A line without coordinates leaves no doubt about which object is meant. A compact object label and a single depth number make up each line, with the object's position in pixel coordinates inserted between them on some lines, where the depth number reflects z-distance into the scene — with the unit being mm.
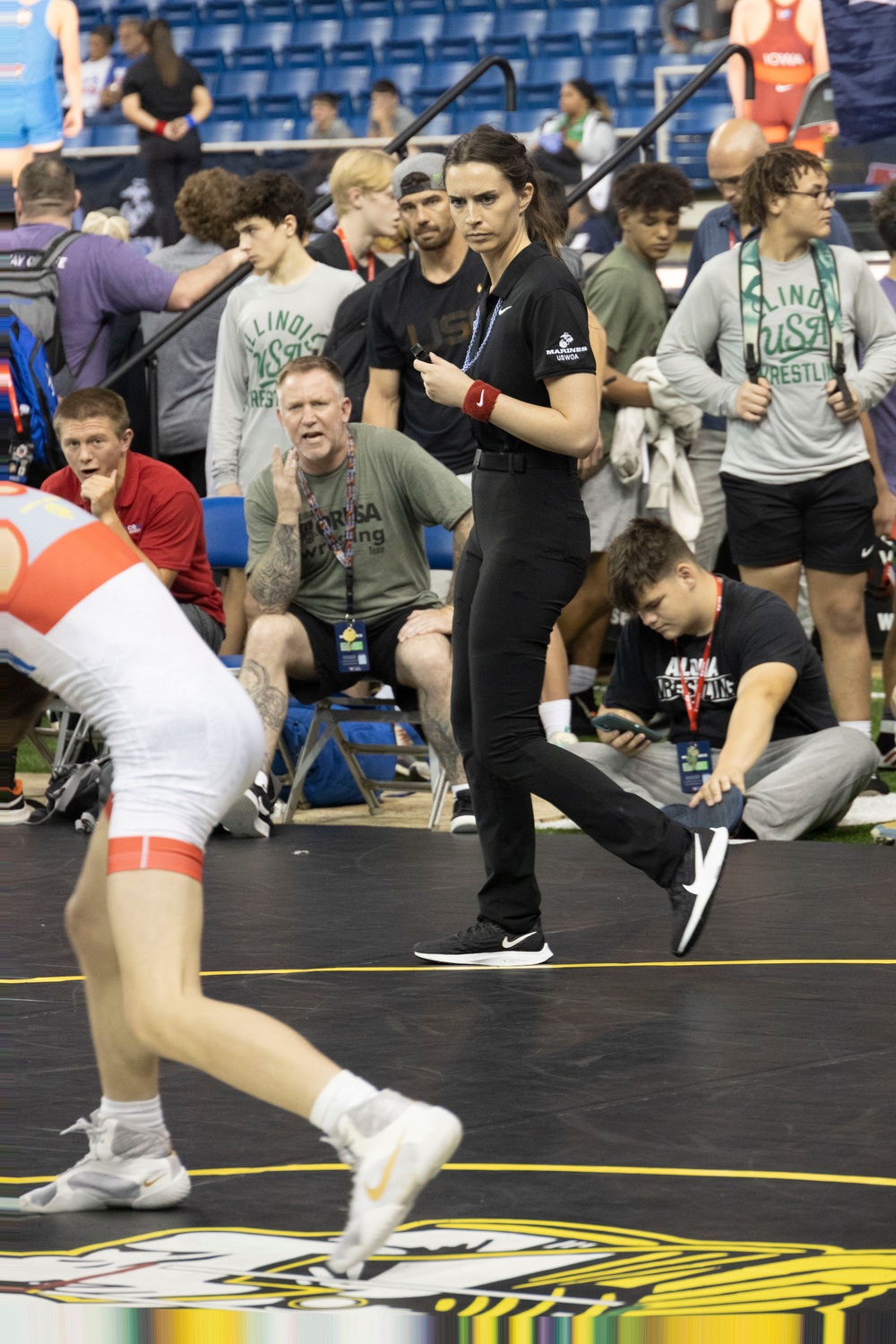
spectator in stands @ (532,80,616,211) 22019
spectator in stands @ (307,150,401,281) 13981
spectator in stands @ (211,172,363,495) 13342
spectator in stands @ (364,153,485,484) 12246
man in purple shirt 13820
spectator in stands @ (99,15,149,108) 26866
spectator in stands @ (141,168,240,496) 15414
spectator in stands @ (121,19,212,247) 23129
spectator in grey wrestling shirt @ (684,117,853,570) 14016
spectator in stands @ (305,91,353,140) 26318
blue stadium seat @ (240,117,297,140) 31138
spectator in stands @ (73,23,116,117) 29508
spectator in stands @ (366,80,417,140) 25995
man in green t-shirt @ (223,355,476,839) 11635
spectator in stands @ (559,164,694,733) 13749
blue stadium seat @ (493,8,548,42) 31756
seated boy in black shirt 10461
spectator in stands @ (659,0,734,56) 24492
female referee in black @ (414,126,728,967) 7595
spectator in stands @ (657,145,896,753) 11852
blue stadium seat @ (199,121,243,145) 31953
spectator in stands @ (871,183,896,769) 13005
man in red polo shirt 11873
